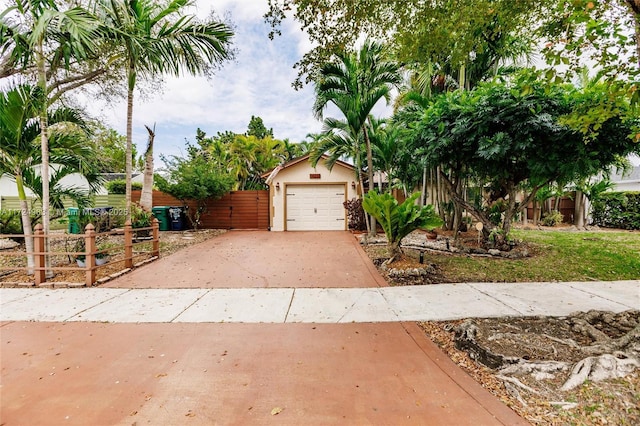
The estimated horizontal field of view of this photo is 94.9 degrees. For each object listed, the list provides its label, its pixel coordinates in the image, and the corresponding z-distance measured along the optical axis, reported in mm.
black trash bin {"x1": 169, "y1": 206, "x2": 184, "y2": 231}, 12883
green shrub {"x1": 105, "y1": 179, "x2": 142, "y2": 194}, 15094
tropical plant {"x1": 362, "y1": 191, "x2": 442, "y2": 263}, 5848
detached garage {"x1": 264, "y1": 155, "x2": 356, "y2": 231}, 13086
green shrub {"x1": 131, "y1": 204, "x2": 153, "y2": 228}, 9891
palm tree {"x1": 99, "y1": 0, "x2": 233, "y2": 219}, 6172
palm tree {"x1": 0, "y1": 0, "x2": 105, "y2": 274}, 4758
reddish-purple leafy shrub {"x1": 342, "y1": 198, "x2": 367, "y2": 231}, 11984
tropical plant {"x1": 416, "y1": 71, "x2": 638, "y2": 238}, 5734
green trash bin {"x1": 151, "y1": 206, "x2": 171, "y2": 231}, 12488
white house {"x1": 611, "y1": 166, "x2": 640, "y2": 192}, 17203
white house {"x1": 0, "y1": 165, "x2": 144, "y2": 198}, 15633
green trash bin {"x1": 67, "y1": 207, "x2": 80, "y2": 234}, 7568
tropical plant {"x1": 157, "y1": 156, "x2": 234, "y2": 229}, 11680
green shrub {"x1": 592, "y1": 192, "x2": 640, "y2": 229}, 11797
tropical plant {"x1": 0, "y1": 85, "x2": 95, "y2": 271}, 5020
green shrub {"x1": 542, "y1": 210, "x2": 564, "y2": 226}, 12609
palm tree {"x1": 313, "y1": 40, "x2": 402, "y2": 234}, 8250
